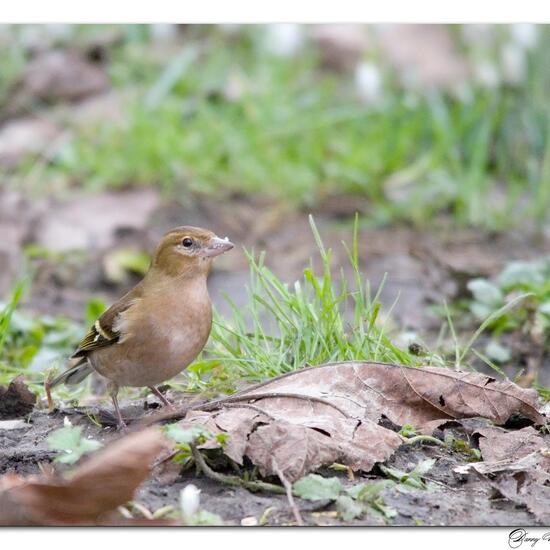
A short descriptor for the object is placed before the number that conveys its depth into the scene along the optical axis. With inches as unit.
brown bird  413.1
